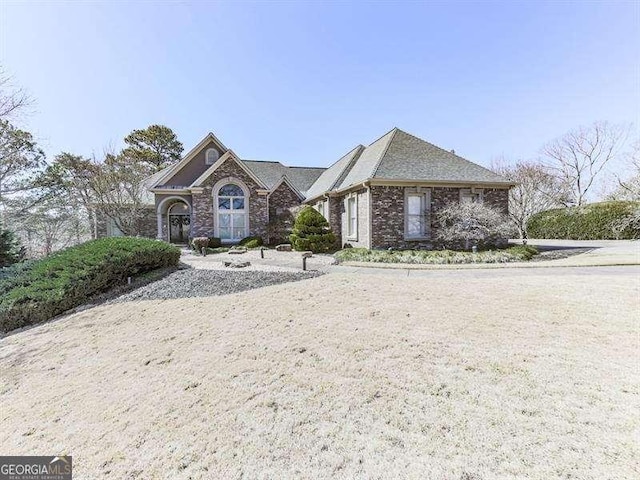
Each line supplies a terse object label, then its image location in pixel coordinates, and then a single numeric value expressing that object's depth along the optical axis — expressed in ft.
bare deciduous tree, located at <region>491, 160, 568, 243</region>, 84.94
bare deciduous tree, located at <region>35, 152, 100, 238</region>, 63.77
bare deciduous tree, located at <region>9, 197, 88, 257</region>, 59.32
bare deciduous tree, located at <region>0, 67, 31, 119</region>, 47.11
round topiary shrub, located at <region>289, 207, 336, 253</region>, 54.13
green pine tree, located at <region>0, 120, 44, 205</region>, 55.67
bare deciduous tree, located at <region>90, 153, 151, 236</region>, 63.98
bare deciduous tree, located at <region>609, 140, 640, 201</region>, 56.16
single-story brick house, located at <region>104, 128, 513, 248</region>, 49.47
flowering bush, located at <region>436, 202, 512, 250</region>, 47.29
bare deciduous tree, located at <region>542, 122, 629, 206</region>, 93.15
